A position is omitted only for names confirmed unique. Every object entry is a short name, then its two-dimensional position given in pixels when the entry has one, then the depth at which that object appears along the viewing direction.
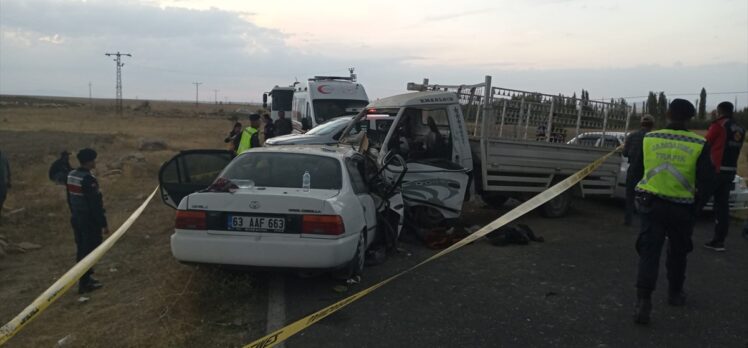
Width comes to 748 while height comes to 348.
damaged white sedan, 5.08
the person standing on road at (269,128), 14.45
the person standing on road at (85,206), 6.16
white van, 16.50
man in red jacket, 7.02
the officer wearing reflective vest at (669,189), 4.58
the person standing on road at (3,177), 8.75
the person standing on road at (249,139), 10.23
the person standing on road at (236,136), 11.36
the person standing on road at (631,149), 8.32
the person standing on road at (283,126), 15.49
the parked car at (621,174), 9.62
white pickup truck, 8.09
